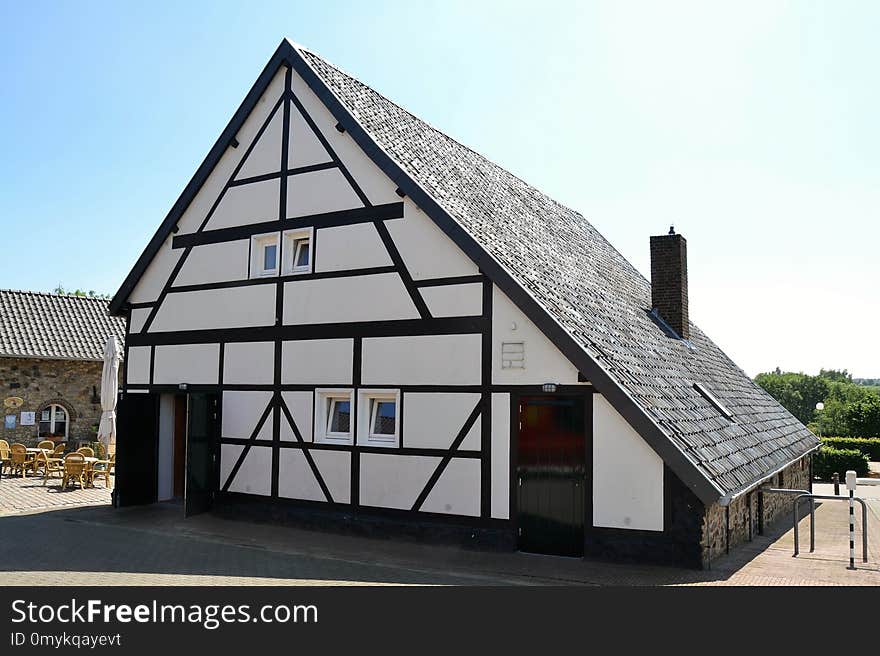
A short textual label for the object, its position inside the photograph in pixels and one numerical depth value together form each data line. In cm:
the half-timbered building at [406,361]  963
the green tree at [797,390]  7731
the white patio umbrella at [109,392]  1717
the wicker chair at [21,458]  1841
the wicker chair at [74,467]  1617
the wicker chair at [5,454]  1952
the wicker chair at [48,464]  1770
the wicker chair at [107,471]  1681
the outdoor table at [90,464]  1645
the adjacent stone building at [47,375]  2225
